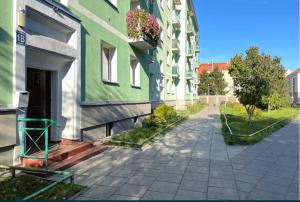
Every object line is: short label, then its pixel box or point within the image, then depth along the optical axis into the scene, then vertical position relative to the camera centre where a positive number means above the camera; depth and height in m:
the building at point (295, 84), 52.43 +4.29
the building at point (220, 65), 64.95 +11.72
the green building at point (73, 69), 4.20 +0.94
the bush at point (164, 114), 10.47 -0.71
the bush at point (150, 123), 9.98 -1.10
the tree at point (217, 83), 50.28 +4.30
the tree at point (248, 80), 10.14 +1.03
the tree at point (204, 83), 50.86 +4.32
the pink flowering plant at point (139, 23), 8.99 +3.44
